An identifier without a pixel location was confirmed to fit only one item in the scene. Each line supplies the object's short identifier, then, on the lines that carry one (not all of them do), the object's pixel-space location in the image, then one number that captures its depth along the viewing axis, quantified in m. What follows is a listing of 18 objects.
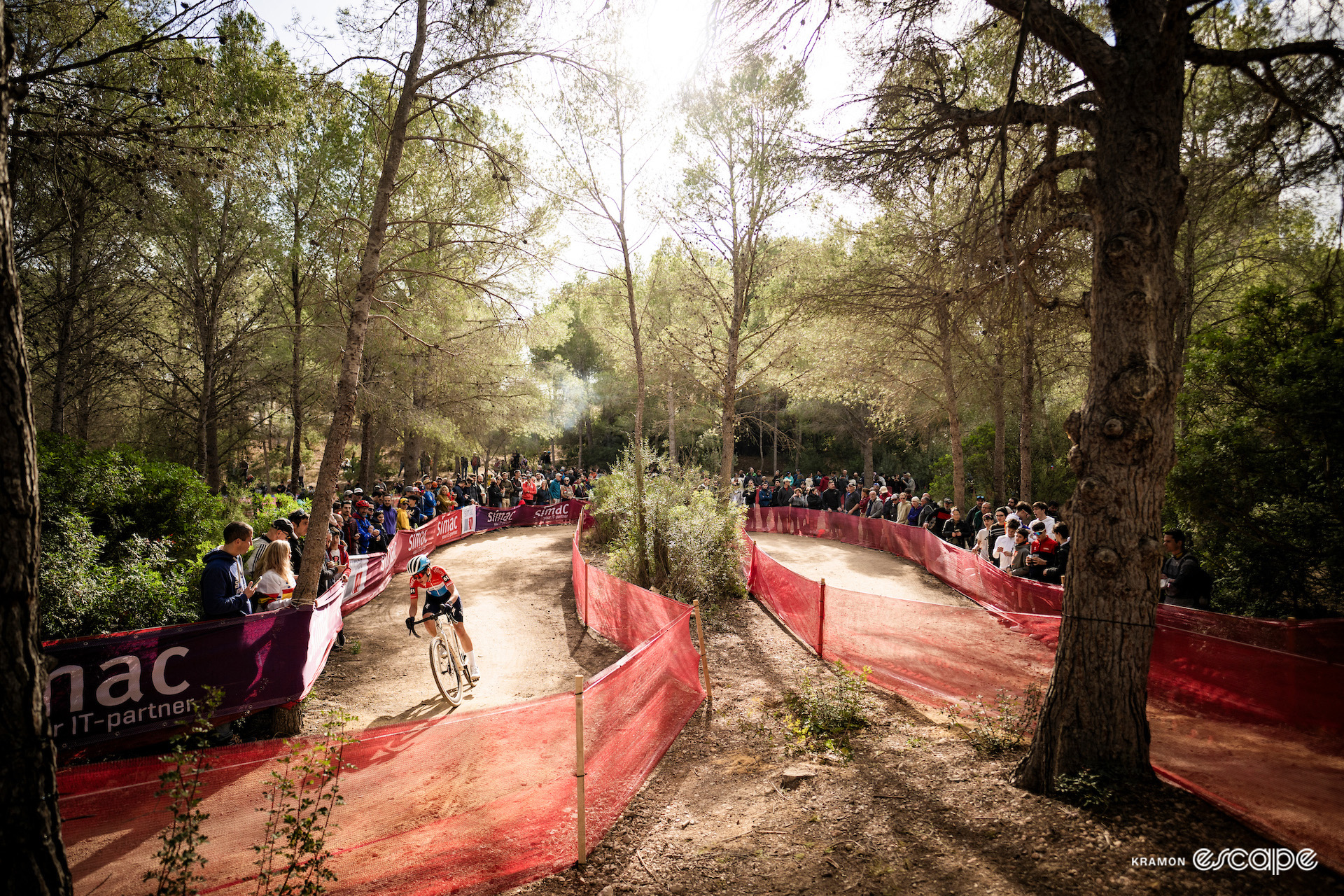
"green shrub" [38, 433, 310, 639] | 5.23
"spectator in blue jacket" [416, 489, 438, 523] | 16.83
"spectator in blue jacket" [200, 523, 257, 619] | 5.40
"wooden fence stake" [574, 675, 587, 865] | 3.81
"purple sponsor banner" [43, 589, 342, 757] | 4.35
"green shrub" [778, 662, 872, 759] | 5.15
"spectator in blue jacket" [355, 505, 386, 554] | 12.75
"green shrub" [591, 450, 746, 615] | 9.99
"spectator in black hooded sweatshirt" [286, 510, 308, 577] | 8.56
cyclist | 7.05
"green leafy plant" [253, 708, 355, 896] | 2.81
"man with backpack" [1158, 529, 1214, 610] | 6.29
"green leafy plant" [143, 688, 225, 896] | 2.48
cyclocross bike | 6.93
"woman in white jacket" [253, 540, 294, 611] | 6.35
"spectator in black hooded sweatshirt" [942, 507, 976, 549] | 13.25
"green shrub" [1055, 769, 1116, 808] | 3.42
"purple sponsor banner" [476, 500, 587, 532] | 19.89
